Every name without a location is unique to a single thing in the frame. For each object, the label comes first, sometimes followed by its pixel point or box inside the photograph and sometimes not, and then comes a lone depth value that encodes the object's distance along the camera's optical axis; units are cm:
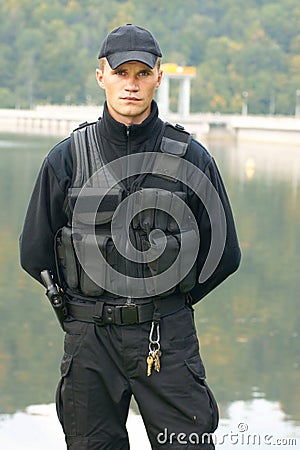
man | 290
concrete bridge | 5928
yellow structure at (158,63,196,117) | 7406
